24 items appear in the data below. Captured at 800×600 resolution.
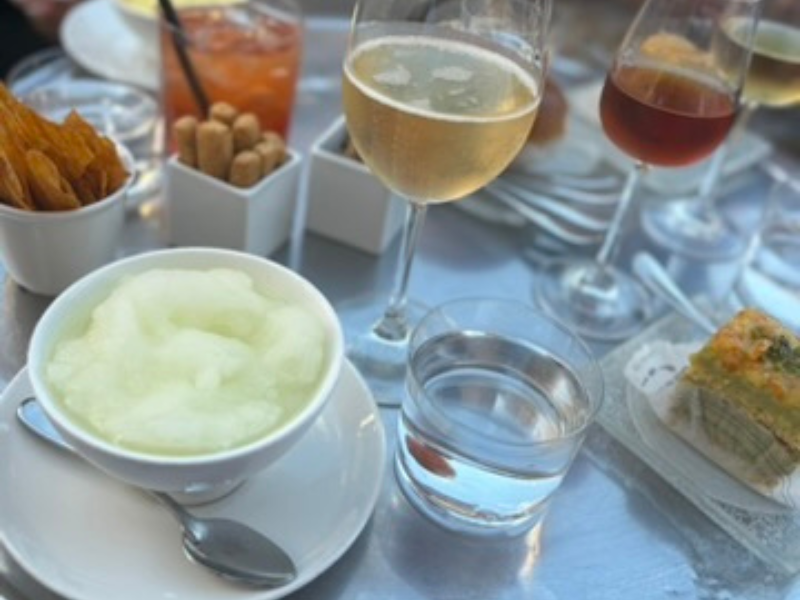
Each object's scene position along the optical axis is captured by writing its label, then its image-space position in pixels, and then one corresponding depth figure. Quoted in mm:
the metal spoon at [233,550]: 434
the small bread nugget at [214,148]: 625
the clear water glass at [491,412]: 478
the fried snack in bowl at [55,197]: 544
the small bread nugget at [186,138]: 636
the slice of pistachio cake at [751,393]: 531
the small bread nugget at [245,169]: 625
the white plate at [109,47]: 858
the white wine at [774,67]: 726
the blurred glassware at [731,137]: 727
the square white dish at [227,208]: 638
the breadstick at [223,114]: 649
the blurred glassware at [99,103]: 763
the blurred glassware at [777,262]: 756
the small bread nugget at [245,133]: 642
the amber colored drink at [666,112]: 608
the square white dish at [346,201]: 687
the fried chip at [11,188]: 532
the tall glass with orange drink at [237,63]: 732
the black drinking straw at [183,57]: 711
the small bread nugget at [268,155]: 642
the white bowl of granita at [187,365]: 404
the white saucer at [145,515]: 428
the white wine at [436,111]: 500
